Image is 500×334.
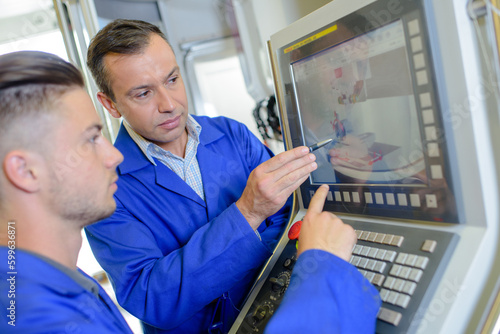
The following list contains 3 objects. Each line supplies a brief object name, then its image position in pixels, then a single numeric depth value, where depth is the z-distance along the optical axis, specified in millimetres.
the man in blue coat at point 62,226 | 600
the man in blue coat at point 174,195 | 902
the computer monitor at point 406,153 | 589
